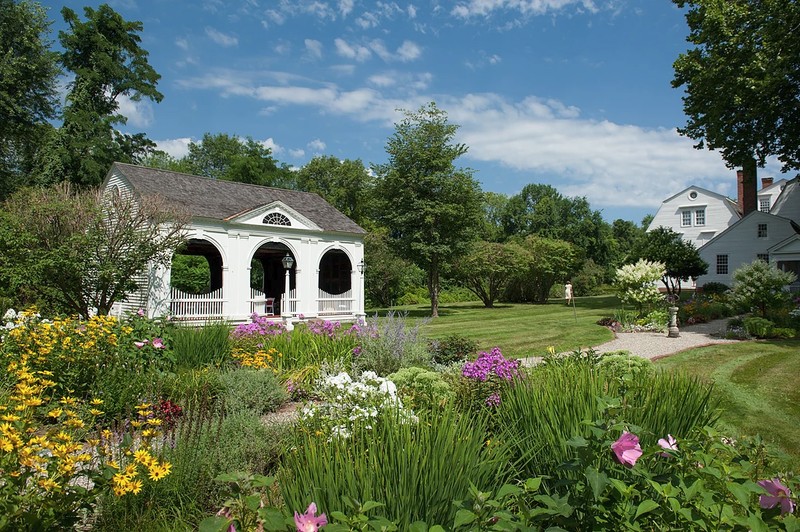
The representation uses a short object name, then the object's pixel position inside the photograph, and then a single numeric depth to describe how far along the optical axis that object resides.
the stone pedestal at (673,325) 13.52
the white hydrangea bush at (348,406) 3.28
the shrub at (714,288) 29.44
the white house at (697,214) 38.03
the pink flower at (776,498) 1.99
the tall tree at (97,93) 27.44
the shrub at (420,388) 4.19
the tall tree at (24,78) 24.17
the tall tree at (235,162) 45.44
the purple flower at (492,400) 4.10
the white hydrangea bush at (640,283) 16.31
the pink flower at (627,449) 2.12
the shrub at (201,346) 7.27
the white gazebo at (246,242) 17.45
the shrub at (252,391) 5.48
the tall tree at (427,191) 22.30
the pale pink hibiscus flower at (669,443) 2.41
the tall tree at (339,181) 44.66
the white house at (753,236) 31.47
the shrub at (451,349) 8.29
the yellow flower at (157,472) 2.38
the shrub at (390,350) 7.17
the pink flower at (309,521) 1.69
